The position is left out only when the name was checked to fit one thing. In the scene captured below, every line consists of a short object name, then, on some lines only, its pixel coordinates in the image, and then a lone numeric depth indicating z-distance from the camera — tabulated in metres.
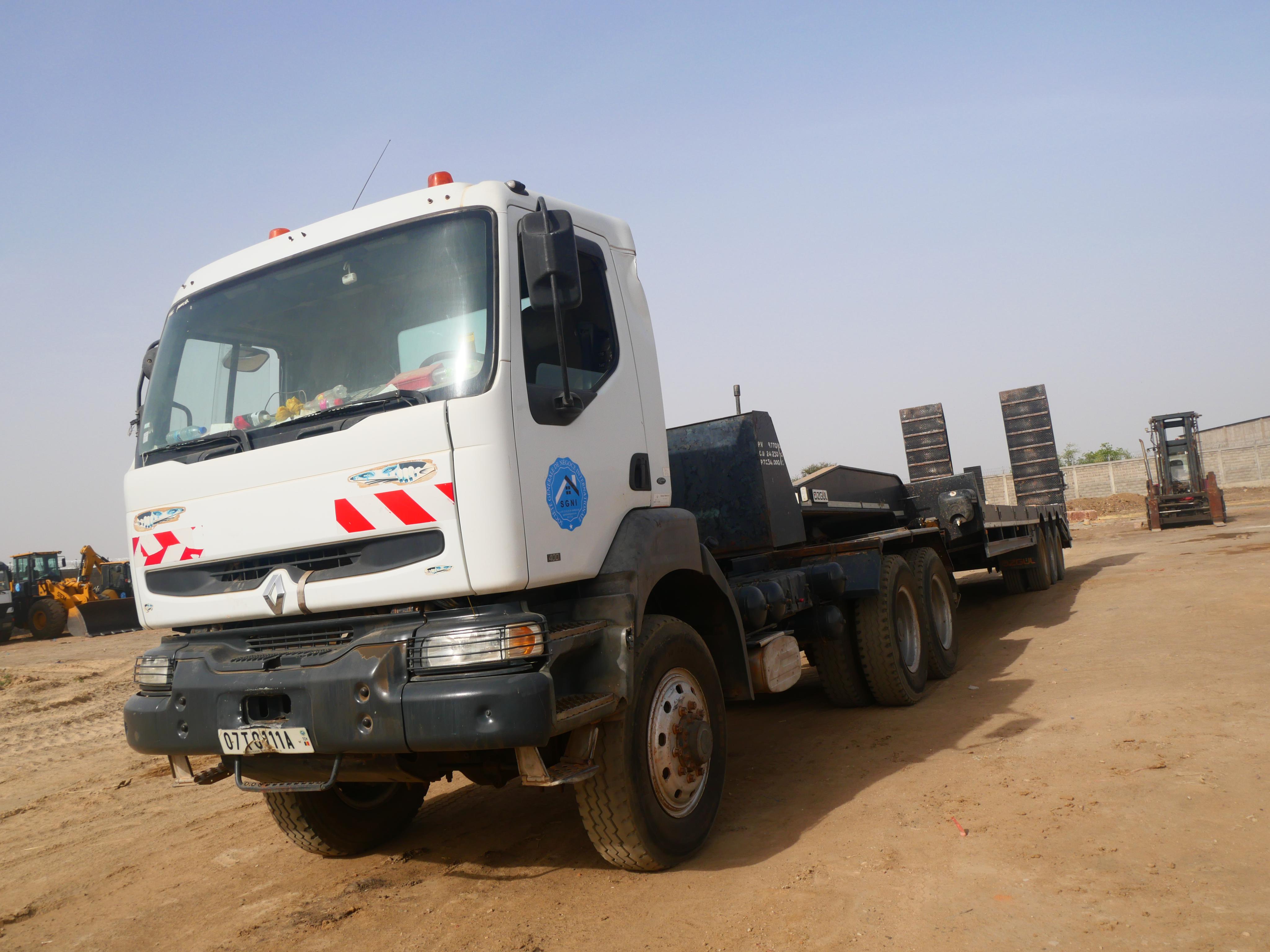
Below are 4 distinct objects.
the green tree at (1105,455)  57.12
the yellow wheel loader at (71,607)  22.58
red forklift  23.44
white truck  3.19
